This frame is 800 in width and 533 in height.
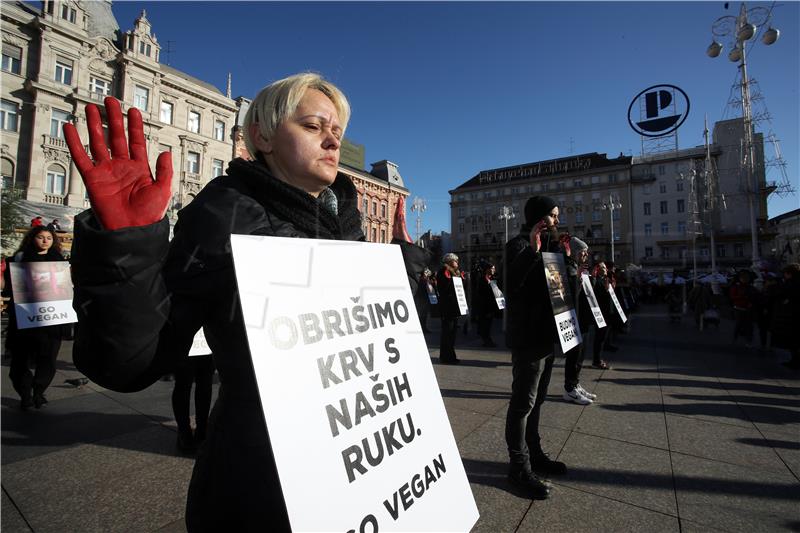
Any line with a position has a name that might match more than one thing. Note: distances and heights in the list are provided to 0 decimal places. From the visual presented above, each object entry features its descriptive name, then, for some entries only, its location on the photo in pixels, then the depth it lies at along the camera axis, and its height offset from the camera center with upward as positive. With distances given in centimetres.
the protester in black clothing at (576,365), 423 -101
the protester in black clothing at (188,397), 315 -102
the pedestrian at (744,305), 905 -48
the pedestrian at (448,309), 698 -51
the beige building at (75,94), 2150 +1271
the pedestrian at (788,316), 696 -58
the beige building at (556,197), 5469 +1410
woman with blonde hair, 77 +5
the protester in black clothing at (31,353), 415 -86
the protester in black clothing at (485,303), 901 -50
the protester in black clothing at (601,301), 646 -31
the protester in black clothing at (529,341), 265 -44
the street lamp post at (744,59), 1459 +968
